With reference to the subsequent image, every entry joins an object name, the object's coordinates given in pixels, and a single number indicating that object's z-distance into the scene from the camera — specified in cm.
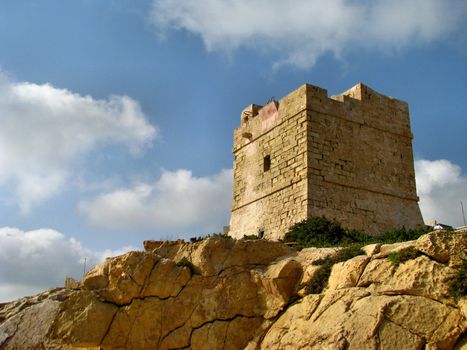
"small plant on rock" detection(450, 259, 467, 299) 721
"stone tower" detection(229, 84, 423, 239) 1609
